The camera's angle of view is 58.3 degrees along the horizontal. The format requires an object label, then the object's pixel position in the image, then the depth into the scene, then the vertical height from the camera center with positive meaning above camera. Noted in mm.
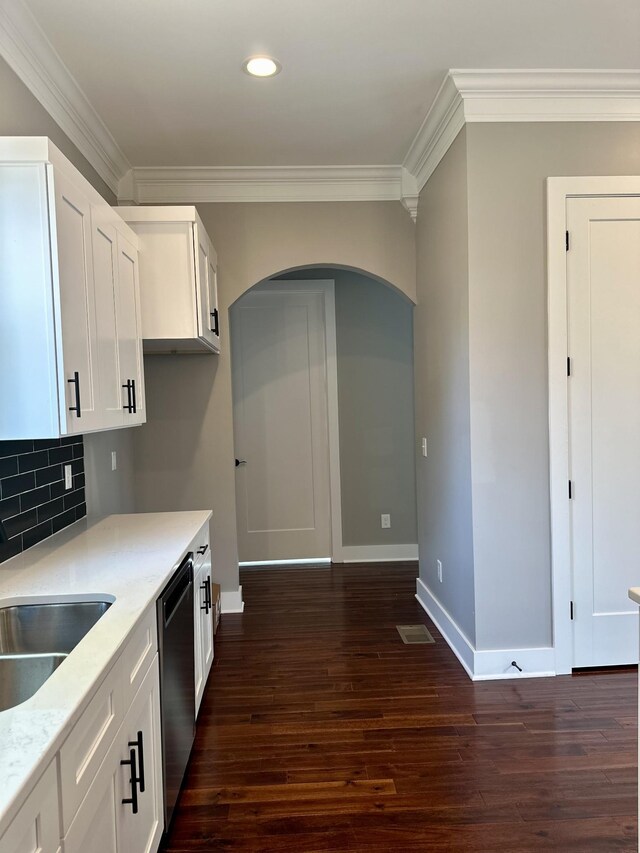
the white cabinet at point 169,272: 2838 +692
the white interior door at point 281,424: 4852 -132
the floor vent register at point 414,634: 3281 -1345
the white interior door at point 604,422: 2764 -114
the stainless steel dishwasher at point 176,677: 1790 -908
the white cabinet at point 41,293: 1671 +370
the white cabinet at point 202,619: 2438 -940
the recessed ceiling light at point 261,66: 2418 +1470
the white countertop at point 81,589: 934 -517
